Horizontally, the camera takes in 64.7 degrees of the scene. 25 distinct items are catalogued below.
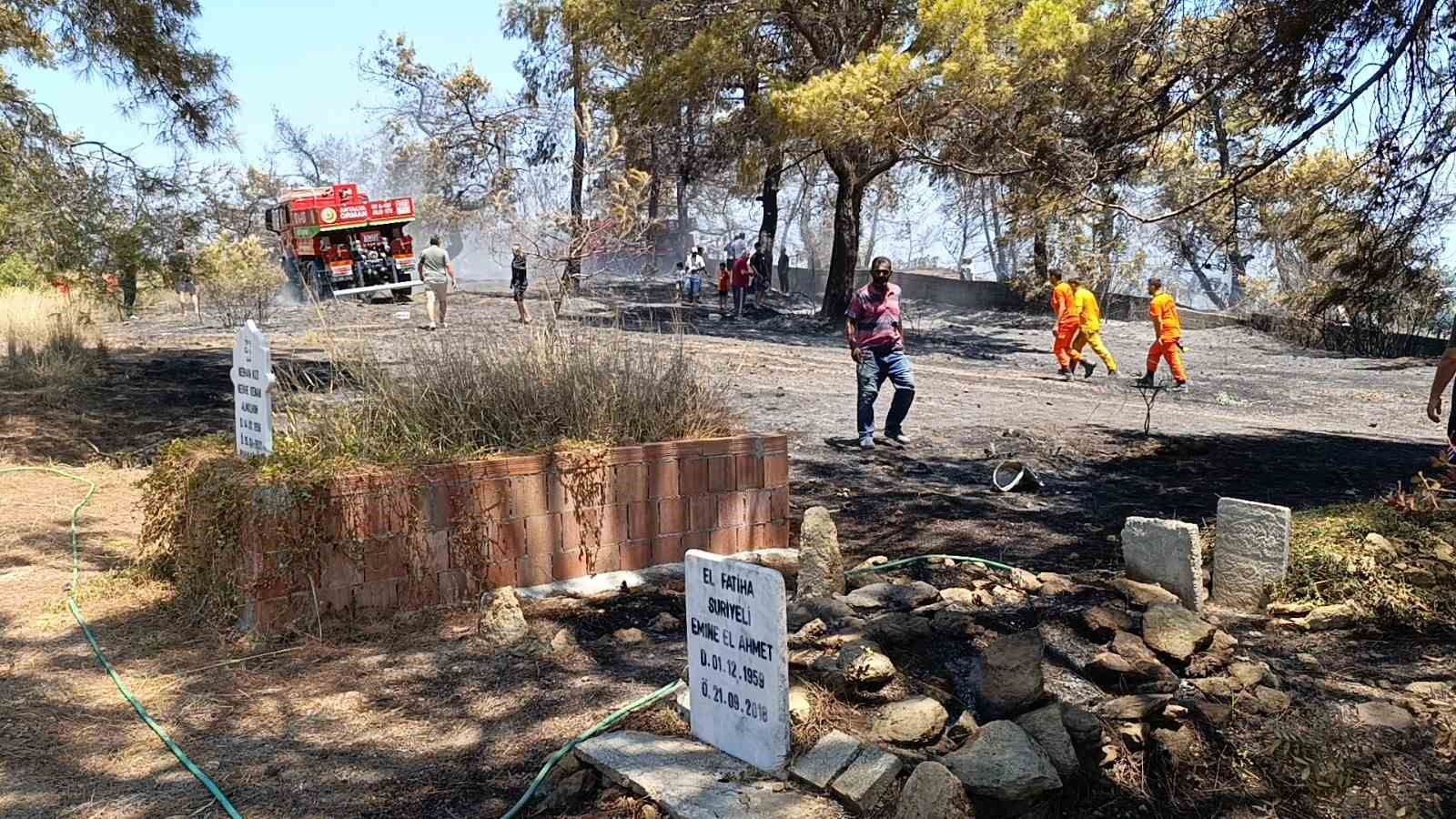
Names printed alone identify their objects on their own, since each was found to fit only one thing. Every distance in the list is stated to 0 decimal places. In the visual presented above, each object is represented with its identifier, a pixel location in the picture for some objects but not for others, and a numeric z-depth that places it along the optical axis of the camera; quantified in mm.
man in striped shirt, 9102
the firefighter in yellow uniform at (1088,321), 14914
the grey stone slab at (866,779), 2941
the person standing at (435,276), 16141
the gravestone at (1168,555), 4680
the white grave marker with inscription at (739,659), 3111
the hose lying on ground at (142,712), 3364
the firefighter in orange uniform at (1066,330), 15297
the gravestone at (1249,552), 4820
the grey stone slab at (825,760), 3062
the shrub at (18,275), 13117
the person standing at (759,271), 25719
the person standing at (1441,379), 5859
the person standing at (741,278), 23797
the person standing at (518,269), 18317
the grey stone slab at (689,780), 2967
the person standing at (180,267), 10461
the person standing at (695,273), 25456
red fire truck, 23156
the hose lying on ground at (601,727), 3296
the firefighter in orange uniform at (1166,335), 13812
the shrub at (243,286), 20438
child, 24375
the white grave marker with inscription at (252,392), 4898
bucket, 7773
